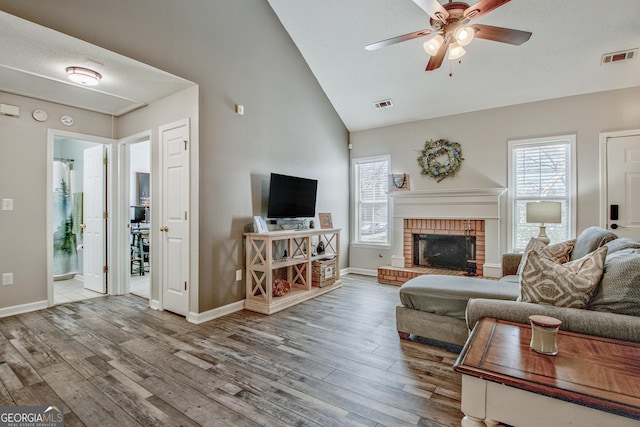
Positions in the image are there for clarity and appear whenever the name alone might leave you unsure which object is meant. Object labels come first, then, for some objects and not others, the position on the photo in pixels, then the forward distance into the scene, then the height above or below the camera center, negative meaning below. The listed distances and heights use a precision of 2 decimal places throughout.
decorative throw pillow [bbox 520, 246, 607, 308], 1.69 -0.38
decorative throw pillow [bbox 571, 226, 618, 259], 2.38 -0.24
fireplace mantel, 4.63 +0.01
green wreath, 4.98 +0.85
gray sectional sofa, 1.56 -0.58
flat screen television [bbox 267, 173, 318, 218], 4.07 +0.20
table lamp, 3.92 -0.03
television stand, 3.64 -0.80
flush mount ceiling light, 2.86 +1.26
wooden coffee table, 1.05 -0.62
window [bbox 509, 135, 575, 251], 4.26 +0.42
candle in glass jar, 1.33 -0.54
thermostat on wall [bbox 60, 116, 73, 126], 3.92 +1.14
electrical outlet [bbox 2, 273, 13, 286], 3.49 -0.76
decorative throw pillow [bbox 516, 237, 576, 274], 2.66 -0.33
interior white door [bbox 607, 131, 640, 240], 3.86 +0.32
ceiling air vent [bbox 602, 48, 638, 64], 3.48 +1.76
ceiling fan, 2.32 +1.48
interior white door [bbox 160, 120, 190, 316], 3.44 -0.07
